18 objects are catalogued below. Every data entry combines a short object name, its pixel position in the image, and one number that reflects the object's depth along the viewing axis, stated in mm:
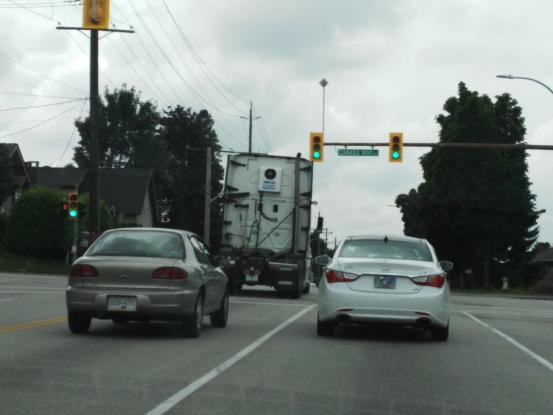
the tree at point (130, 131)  90125
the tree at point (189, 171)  89062
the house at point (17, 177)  66688
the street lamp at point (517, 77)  30969
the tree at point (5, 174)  57719
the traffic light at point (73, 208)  35562
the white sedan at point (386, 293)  13211
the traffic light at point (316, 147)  29062
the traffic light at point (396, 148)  28734
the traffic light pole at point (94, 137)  30938
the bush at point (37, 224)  54469
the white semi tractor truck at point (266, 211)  27125
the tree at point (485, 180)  57531
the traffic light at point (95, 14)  27700
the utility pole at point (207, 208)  47994
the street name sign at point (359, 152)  29984
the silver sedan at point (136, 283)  12648
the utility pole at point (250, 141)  56375
